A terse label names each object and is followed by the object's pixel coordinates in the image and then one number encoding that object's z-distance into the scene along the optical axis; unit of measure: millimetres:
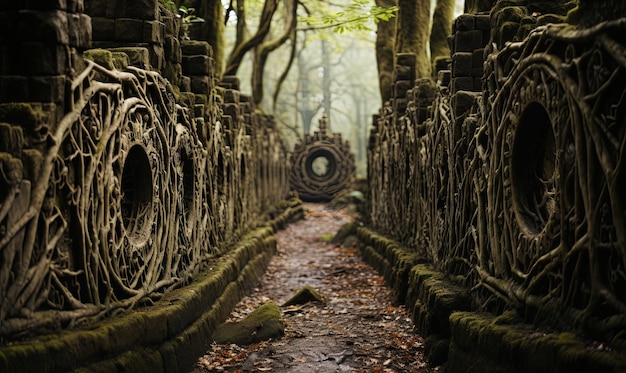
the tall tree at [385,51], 17944
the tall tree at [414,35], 13477
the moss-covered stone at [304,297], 10898
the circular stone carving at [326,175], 33344
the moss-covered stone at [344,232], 19281
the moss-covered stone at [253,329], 8602
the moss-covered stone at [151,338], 4727
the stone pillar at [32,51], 5332
